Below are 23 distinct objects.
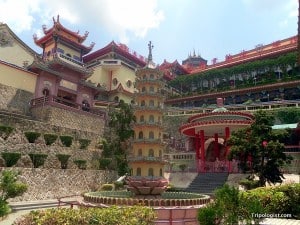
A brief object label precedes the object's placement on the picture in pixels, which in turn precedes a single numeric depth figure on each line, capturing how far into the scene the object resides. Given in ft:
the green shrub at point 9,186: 47.09
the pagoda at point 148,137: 52.33
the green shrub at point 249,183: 62.75
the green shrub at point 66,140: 82.84
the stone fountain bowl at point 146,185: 51.90
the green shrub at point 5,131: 71.67
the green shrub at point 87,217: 24.63
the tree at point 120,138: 92.89
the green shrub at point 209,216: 29.66
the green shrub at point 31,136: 76.26
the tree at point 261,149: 62.13
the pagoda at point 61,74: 104.42
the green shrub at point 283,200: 39.99
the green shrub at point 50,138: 79.41
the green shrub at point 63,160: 78.64
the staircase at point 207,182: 73.72
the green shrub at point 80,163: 82.64
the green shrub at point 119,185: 82.38
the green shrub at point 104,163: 89.99
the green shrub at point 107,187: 81.75
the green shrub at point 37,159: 73.00
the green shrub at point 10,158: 67.77
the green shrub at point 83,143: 88.17
